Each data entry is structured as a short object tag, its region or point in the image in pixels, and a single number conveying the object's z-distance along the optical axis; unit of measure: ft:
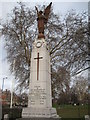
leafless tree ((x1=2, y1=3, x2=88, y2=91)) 35.42
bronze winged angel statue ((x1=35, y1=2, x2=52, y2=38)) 20.79
